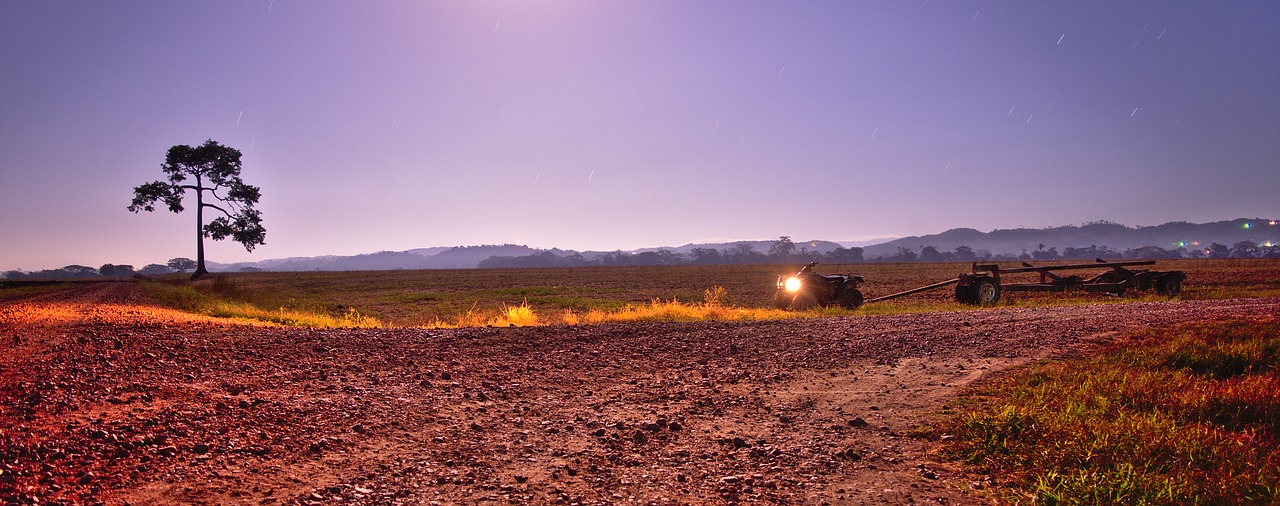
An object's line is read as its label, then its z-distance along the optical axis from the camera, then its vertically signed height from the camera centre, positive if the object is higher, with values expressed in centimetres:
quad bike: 1794 -111
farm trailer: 1944 -130
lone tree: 4266 +668
